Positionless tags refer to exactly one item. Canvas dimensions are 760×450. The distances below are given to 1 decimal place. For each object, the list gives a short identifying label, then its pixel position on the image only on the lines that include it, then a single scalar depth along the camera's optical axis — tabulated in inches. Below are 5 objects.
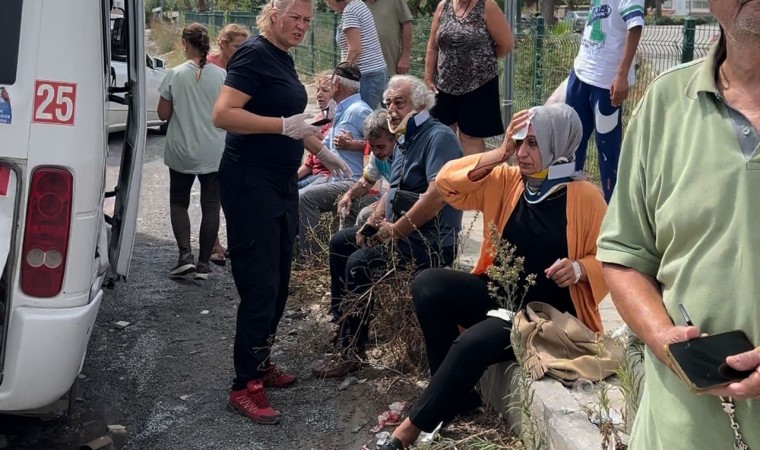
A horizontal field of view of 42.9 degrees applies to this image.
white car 468.8
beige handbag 145.1
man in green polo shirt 69.1
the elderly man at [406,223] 188.5
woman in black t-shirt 170.7
